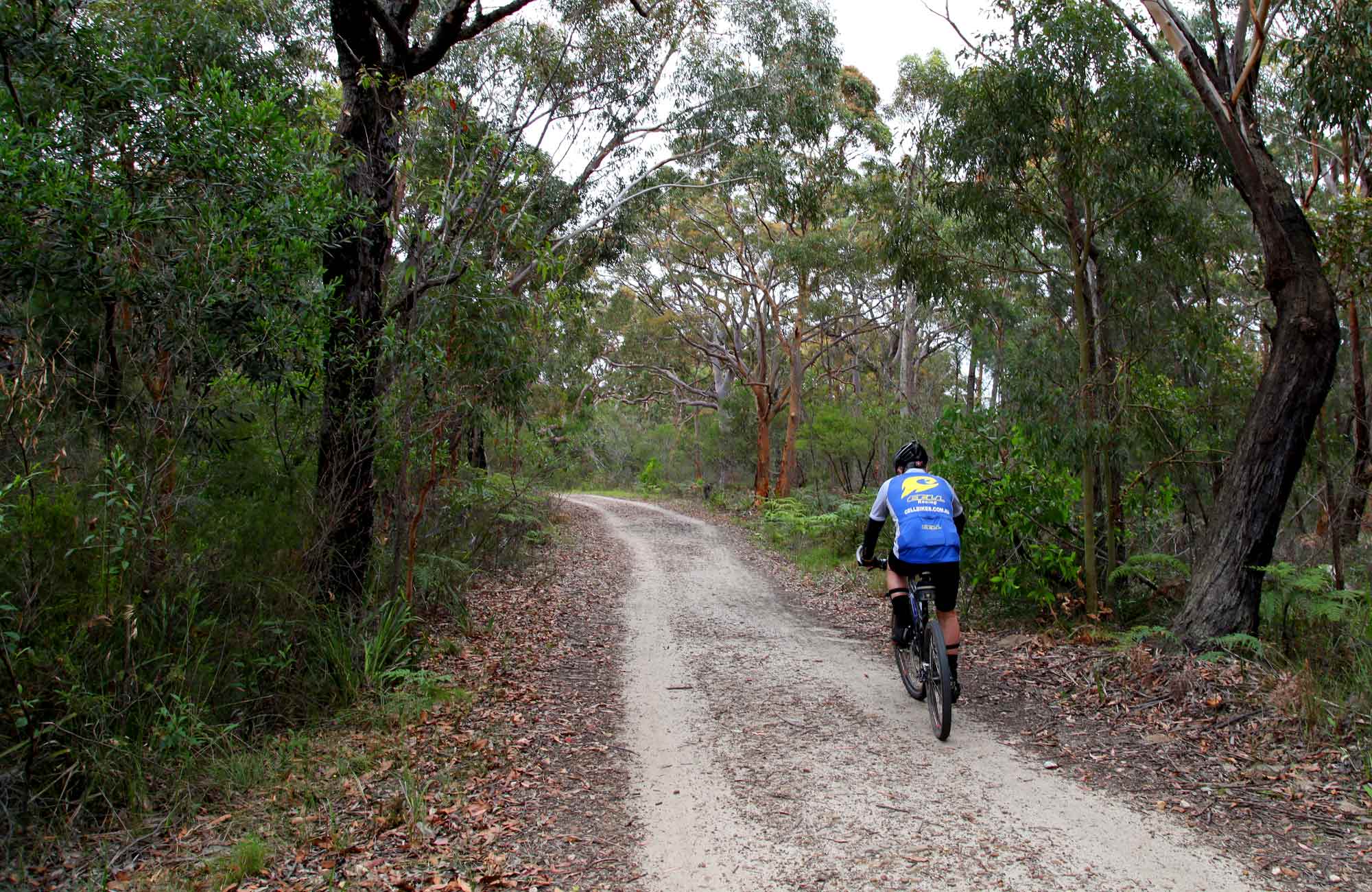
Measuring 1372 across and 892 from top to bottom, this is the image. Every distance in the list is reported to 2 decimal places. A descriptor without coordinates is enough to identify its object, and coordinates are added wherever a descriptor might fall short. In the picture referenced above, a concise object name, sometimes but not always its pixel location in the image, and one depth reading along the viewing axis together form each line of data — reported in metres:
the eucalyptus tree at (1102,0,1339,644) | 6.12
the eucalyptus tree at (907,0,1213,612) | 7.13
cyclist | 5.23
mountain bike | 4.95
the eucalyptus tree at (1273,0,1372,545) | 6.64
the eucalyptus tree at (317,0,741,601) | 6.27
